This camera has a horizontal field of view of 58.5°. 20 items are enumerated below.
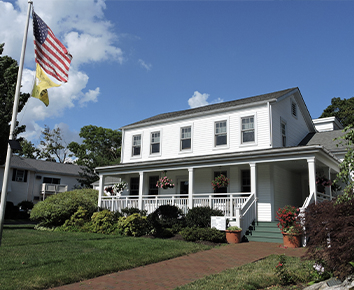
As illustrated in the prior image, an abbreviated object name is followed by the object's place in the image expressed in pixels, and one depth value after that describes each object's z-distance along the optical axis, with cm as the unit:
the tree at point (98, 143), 5109
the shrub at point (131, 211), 1606
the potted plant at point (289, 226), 1071
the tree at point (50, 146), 5246
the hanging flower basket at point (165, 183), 1627
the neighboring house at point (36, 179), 3262
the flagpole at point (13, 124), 820
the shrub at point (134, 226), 1398
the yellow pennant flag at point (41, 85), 920
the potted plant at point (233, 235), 1180
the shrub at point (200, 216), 1321
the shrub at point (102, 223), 1496
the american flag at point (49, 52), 943
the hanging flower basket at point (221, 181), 1534
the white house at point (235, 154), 1400
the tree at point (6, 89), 1845
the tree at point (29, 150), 5159
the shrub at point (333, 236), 475
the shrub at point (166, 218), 1391
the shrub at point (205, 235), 1179
